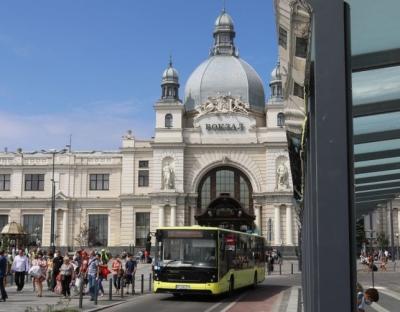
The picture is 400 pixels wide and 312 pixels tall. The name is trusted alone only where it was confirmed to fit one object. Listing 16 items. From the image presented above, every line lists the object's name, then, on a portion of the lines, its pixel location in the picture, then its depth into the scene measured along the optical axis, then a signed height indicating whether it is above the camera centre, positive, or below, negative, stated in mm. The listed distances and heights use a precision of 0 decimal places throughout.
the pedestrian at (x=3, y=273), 21722 -1390
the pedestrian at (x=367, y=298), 9602 -1038
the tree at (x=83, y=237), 72688 -351
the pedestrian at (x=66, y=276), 23984 -1639
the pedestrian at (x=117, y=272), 26234 -1634
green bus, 22875 -996
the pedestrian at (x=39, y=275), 24250 -1657
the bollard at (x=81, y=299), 19573 -2077
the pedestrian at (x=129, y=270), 26995 -1607
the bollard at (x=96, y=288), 21602 -1952
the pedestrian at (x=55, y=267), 26470 -1447
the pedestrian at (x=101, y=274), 25000 -1690
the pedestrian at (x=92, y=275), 22269 -1493
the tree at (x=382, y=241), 70875 -701
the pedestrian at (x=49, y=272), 27694 -1774
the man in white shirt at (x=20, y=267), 25469 -1403
